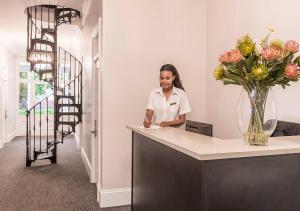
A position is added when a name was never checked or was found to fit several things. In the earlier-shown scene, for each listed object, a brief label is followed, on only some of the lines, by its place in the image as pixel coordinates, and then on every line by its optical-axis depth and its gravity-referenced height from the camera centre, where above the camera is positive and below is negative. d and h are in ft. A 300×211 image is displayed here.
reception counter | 4.26 -1.30
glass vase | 4.96 -0.34
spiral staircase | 18.67 +2.94
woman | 10.19 -0.26
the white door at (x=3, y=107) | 25.82 -1.25
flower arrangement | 4.70 +0.47
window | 34.71 +0.70
